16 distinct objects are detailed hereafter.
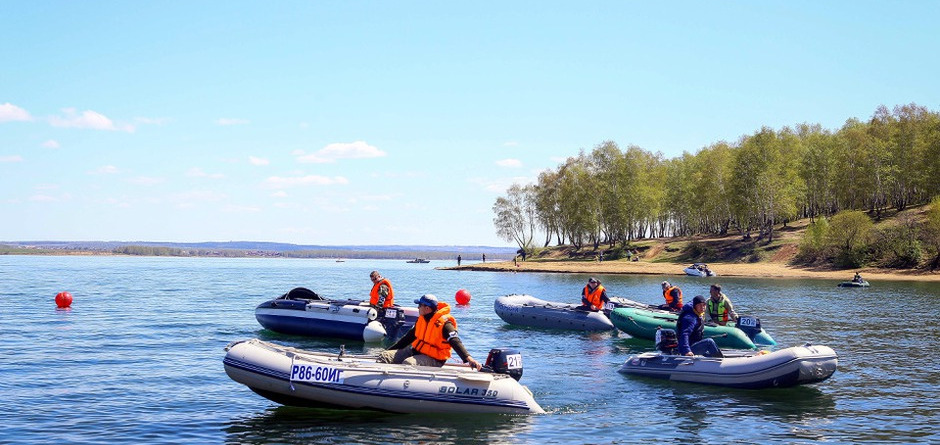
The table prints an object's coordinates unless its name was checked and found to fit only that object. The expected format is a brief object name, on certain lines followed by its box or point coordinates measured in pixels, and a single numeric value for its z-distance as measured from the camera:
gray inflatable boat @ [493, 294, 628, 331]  28.42
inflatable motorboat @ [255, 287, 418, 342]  24.06
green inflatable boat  22.02
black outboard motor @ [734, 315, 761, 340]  23.59
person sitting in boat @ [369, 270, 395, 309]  24.56
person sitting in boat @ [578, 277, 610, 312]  28.73
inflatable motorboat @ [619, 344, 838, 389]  16.31
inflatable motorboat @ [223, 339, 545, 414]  13.76
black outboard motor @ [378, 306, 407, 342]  24.23
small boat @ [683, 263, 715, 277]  68.25
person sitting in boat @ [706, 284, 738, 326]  22.97
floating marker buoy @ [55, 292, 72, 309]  34.50
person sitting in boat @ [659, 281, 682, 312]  27.86
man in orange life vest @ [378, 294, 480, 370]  14.10
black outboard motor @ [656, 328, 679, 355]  18.78
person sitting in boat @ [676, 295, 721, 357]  17.39
